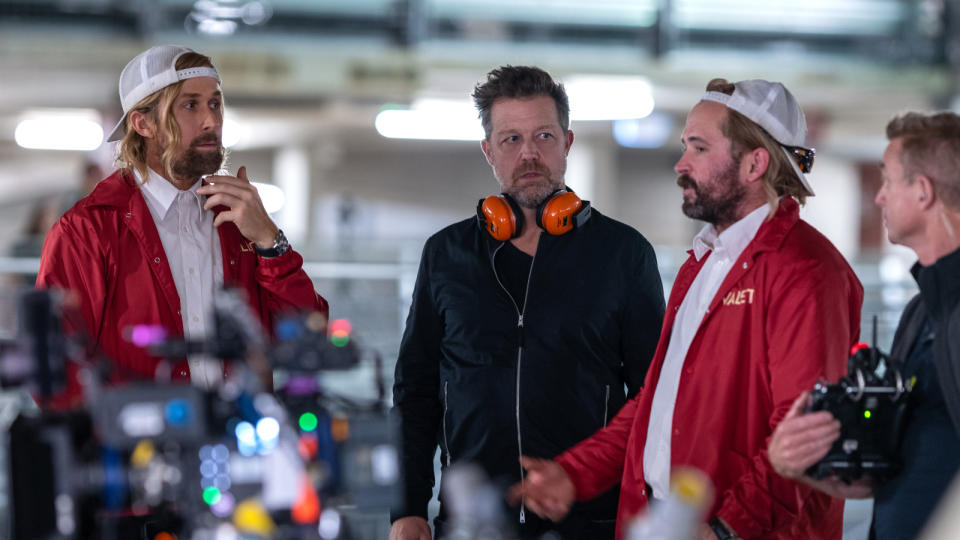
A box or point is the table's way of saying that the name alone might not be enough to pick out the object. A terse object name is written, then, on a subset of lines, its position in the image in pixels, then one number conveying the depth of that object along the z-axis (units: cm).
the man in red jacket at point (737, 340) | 463
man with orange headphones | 502
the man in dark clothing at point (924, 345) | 446
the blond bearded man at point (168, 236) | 489
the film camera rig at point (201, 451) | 419
